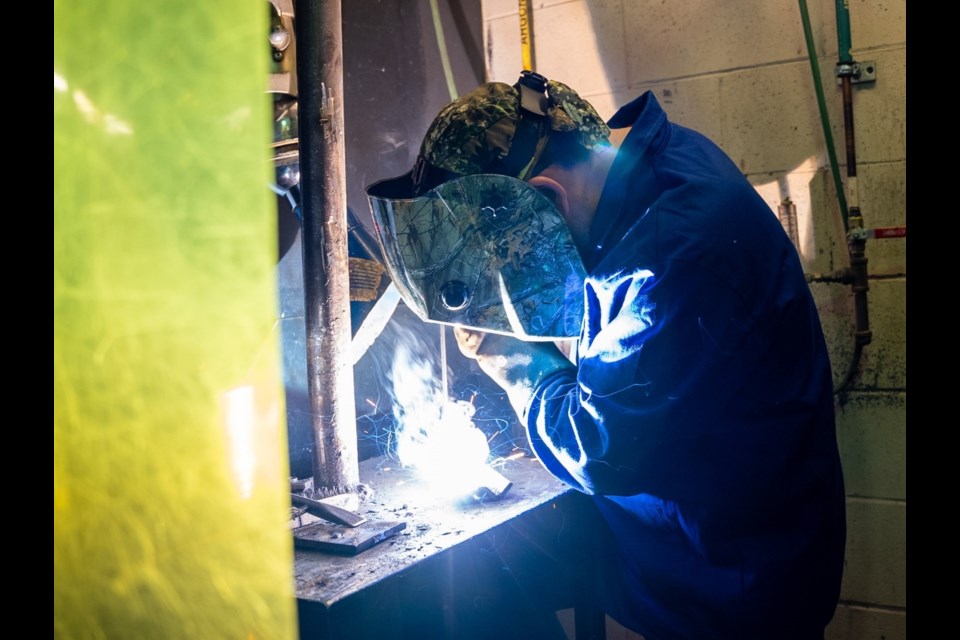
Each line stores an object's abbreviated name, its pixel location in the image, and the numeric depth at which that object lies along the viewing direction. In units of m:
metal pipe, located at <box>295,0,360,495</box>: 1.68
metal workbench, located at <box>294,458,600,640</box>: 1.18
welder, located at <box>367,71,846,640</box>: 1.20
